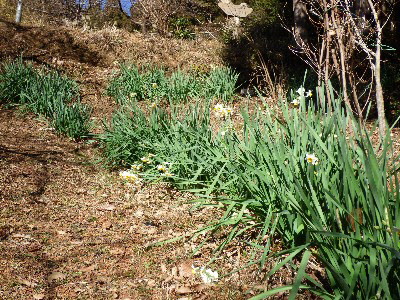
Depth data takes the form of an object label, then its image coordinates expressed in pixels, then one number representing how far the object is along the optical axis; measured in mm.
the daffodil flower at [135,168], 3405
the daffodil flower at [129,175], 3186
